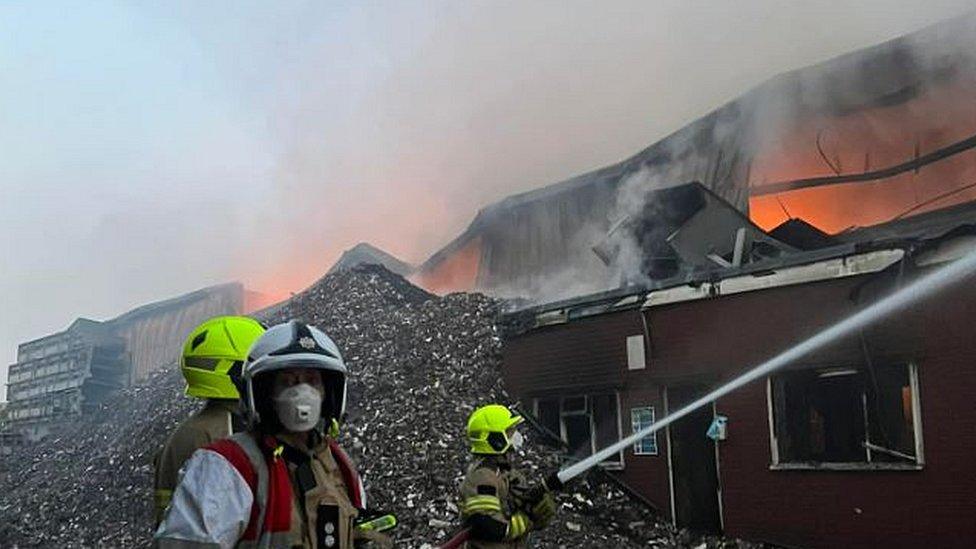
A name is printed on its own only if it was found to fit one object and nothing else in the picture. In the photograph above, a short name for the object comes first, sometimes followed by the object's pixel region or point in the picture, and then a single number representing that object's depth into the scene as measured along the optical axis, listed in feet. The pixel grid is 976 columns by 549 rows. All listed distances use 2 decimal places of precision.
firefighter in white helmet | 6.06
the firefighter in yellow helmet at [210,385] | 9.55
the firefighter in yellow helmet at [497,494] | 14.30
